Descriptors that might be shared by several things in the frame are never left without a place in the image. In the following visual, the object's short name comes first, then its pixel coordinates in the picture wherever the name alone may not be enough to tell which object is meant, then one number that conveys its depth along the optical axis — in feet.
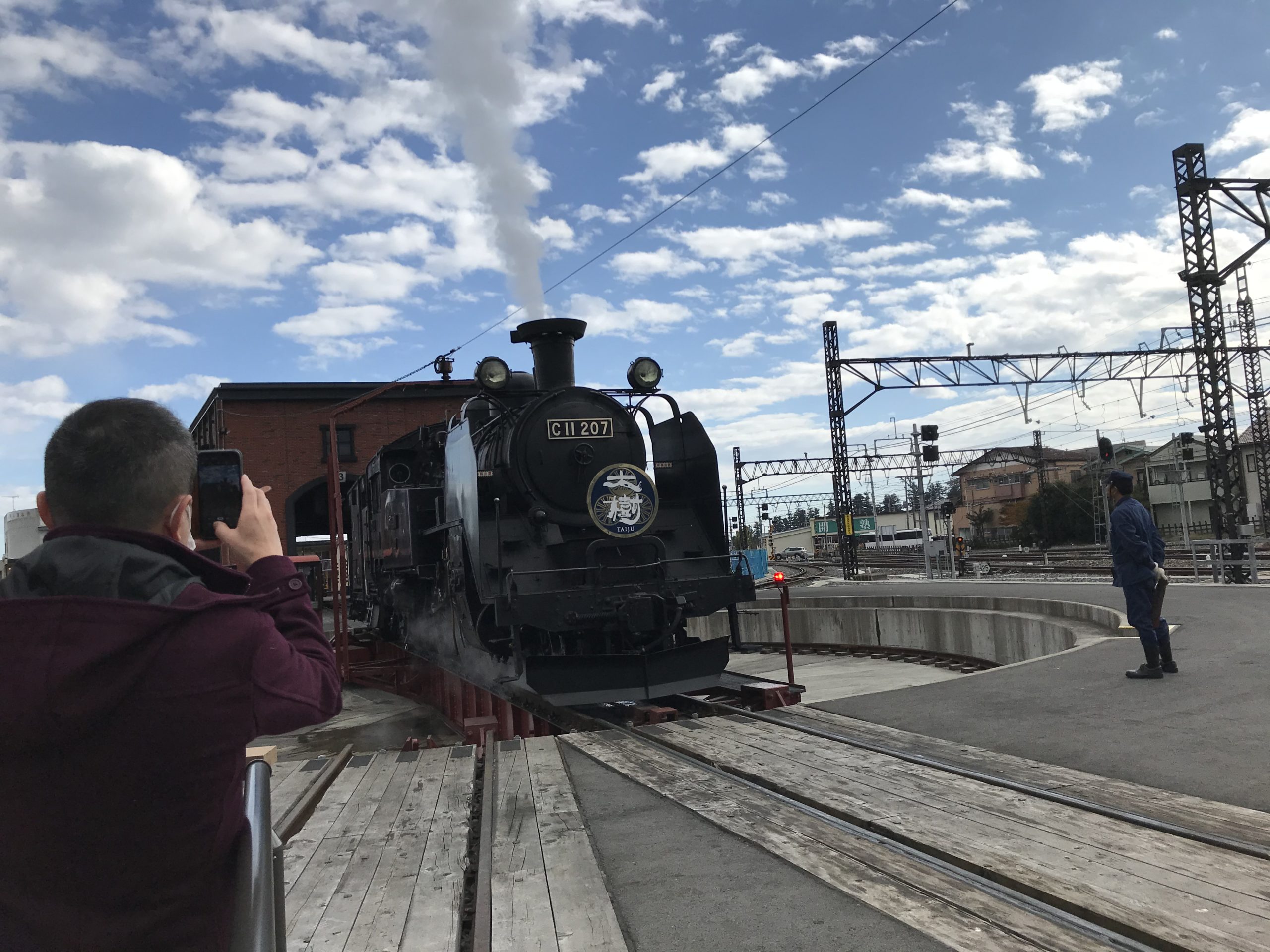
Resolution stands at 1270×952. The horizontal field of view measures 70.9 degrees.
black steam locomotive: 24.97
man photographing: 4.36
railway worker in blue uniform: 22.36
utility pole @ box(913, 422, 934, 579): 79.15
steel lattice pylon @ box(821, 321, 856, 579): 87.81
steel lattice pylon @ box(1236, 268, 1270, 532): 80.89
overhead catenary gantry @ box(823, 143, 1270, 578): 50.42
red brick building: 97.04
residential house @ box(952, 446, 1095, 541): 221.46
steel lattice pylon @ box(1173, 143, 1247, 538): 51.62
